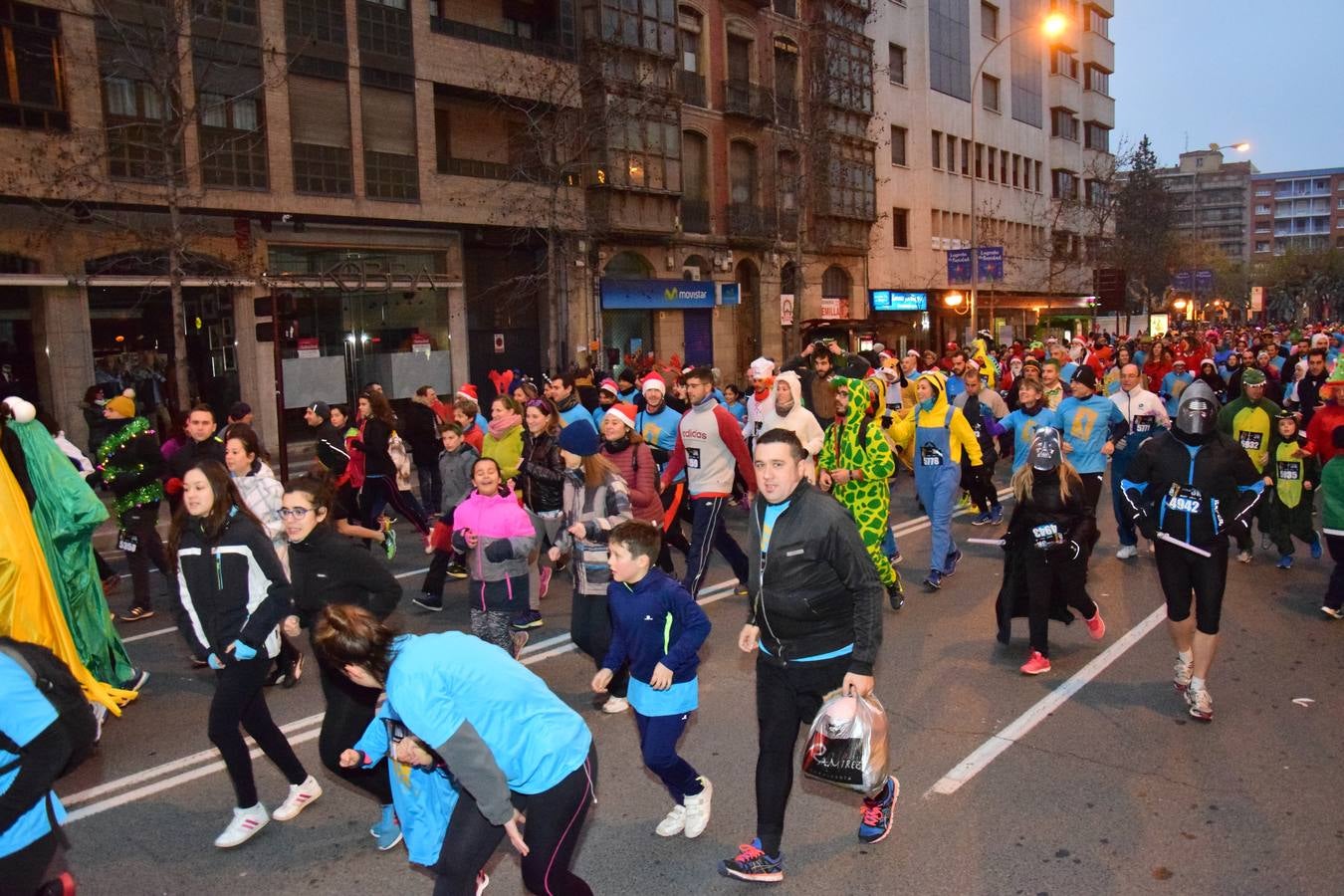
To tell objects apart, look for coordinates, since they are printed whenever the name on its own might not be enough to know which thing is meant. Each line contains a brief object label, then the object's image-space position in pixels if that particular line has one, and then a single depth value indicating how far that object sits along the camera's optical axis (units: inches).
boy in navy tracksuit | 176.1
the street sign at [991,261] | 1312.7
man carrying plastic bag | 159.0
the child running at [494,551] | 249.1
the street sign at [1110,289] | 1565.0
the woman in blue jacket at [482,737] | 120.9
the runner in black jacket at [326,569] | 186.2
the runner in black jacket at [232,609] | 183.3
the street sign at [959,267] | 1352.1
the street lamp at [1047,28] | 1061.8
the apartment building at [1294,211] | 6309.1
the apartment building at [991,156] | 1605.6
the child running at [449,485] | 348.5
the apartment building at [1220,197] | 6289.4
